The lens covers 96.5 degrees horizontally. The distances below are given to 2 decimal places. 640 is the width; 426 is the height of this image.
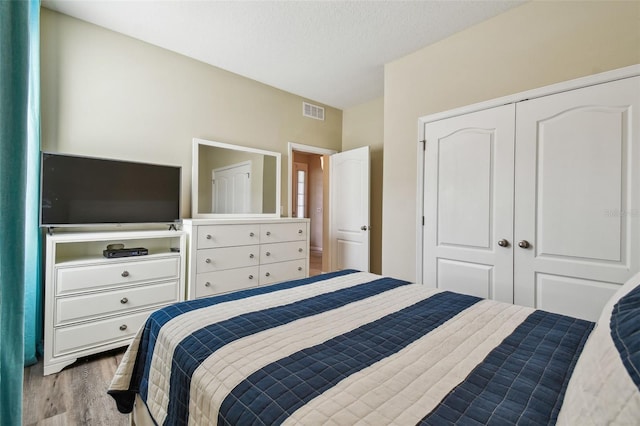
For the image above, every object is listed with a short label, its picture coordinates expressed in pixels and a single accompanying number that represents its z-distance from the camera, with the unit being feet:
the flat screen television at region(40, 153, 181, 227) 7.02
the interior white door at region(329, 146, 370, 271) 12.40
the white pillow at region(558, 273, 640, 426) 1.42
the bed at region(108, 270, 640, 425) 2.05
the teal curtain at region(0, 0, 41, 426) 2.02
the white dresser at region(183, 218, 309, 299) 8.61
